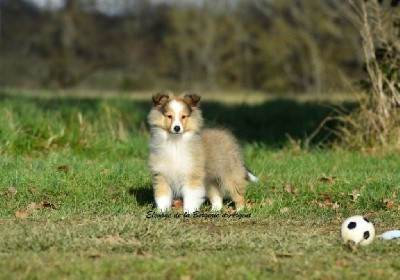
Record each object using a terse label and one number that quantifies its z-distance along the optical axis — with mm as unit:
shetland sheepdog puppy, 18281
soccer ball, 15328
